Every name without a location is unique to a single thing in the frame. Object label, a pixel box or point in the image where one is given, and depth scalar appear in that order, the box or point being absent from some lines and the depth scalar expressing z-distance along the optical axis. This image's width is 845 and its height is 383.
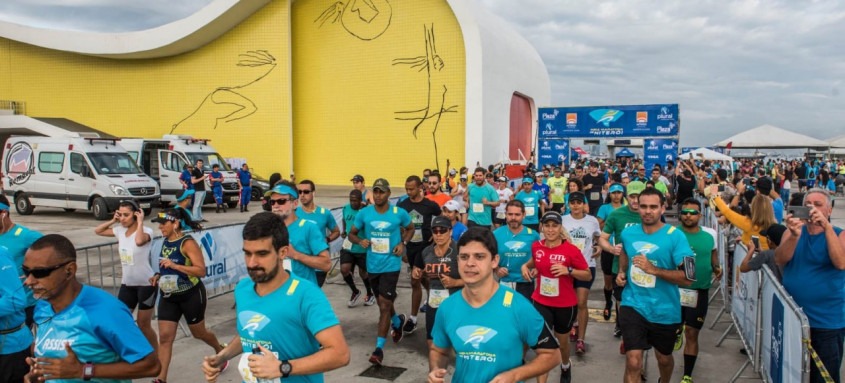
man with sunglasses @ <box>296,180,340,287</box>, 7.42
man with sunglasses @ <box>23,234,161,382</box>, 2.86
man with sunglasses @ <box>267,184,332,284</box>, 5.53
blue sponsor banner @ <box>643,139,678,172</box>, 24.45
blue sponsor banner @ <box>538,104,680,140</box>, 24.34
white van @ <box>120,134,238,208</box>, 21.08
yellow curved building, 27.98
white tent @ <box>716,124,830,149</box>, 44.06
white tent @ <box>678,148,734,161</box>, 37.28
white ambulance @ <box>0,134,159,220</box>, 18.02
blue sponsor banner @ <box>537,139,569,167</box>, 26.39
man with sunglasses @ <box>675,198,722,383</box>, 5.59
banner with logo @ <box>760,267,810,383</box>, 4.10
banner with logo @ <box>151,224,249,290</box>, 9.15
